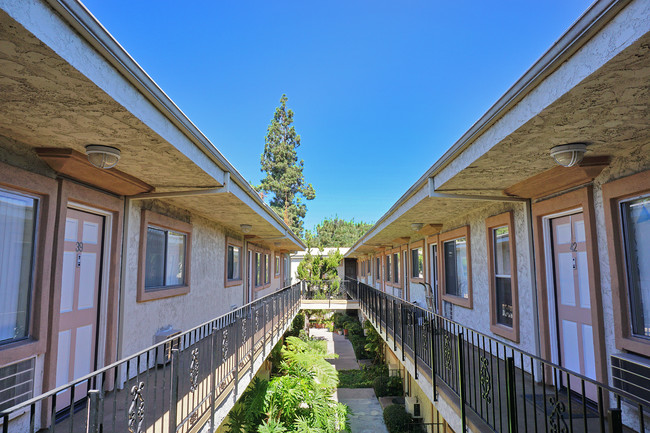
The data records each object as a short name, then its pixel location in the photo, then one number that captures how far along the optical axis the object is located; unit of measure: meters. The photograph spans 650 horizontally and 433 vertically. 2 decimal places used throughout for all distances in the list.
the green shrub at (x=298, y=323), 20.45
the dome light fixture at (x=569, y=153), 3.39
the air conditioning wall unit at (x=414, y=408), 10.59
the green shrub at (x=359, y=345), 19.18
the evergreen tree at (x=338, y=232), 53.59
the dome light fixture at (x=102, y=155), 3.36
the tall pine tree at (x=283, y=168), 36.94
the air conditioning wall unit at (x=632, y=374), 3.49
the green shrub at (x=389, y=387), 13.45
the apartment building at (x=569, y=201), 2.20
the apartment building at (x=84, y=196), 2.07
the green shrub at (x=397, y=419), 10.53
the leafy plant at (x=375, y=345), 16.25
